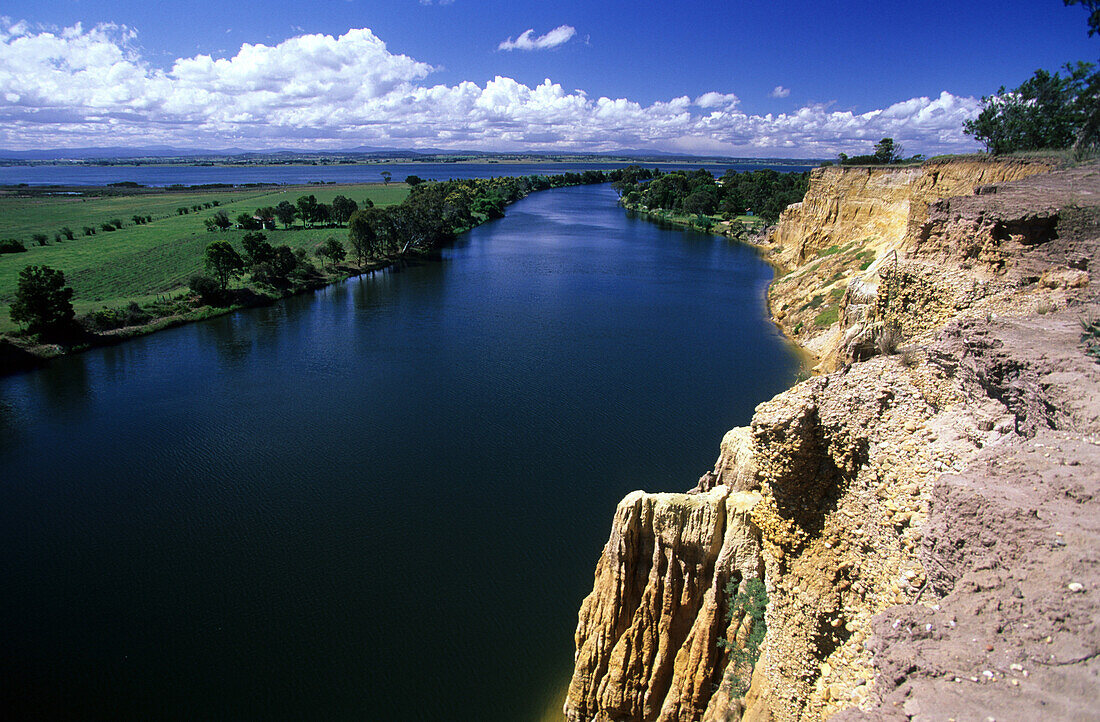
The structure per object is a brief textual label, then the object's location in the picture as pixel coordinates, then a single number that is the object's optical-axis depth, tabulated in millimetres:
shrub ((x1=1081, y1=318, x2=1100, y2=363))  8875
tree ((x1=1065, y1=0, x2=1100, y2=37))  22961
